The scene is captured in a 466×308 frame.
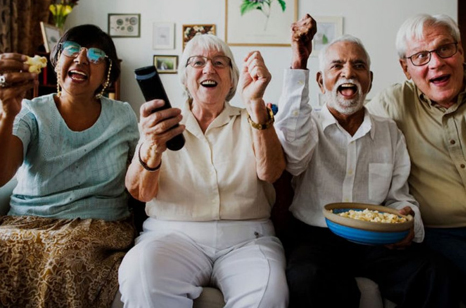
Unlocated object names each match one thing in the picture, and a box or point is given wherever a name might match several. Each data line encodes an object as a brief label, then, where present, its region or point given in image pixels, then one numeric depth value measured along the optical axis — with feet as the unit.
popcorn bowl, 3.65
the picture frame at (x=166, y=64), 14.33
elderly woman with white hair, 3.81
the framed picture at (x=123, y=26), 14.30
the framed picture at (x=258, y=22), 14.03
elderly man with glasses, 4.90
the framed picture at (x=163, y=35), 14.19
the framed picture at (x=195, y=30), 14.14
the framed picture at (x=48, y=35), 11.79
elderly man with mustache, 4.00
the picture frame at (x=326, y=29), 13.79
